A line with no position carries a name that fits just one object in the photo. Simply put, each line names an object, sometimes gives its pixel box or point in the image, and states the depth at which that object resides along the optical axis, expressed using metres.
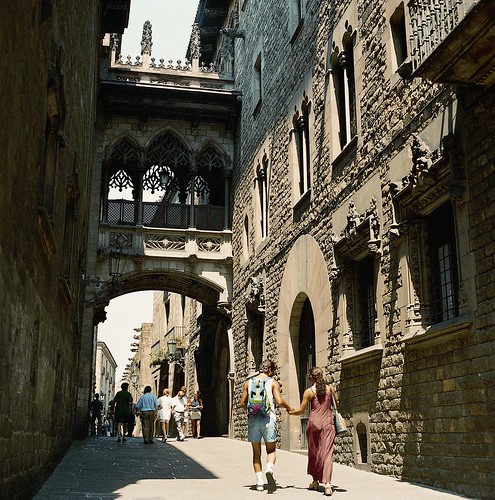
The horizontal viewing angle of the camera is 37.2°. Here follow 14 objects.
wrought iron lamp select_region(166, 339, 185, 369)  33.09
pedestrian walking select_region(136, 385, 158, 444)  18.12
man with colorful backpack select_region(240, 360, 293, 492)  8.49
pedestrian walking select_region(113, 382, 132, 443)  18.70
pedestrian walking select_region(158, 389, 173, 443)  20.42
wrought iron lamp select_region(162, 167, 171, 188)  23.27
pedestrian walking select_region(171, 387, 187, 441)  20.55
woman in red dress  8.47
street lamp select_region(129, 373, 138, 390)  54.08
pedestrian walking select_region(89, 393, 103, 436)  26.22
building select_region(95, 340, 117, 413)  67.00
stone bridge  21.36
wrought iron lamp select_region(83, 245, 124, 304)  20.78
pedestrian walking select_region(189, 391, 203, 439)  23.73
